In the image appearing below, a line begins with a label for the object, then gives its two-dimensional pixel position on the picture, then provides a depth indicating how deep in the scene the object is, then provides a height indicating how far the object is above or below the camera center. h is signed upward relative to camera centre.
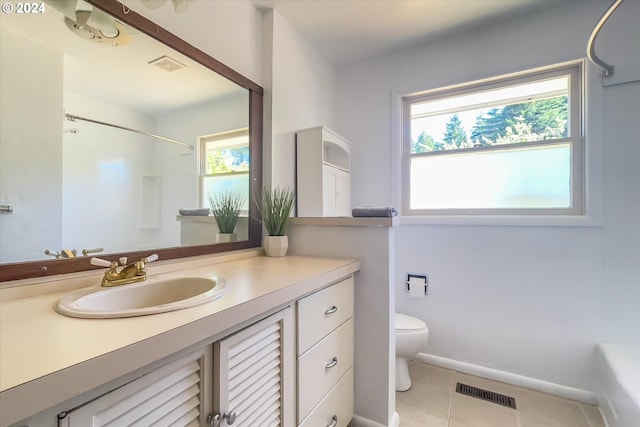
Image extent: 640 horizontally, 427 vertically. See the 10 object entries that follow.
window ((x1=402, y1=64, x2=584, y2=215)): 1.75 +0.47
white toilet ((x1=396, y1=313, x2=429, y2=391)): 1.62 -0.76
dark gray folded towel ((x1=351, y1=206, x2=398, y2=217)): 1.30 +0.01
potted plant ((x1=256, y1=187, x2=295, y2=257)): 1.56 -0.05
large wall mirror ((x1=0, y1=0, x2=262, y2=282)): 0.87 +0.30
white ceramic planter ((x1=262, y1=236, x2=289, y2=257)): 1.55 -0.18
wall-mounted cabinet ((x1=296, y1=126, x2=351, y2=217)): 1.91 +0.28
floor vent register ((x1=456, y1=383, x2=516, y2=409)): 1.57 -1.08
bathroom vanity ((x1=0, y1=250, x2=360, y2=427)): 0.43 -0.30
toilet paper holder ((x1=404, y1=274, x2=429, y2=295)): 2.02 -0.50
